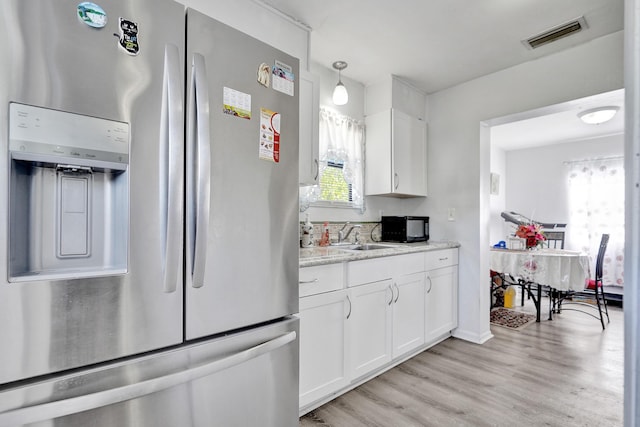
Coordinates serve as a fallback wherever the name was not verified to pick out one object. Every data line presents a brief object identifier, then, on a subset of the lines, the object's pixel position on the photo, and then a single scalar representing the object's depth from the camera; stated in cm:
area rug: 345
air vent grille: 219
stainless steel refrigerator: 74
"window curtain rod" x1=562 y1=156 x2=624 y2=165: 479
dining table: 325
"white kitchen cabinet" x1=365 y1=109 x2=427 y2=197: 298
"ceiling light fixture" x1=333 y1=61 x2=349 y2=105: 254
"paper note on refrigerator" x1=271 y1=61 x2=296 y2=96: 122
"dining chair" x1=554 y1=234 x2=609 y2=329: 372
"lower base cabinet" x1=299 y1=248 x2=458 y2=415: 180
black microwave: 301
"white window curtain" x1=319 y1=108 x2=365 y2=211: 282
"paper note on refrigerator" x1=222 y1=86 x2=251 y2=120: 106
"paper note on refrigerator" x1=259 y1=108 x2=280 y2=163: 117
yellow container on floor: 411
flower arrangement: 363
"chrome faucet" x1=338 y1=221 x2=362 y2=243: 290
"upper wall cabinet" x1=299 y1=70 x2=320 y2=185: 210
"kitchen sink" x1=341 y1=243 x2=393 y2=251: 281
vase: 365
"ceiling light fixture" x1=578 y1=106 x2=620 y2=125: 333
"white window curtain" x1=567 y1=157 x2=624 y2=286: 474
